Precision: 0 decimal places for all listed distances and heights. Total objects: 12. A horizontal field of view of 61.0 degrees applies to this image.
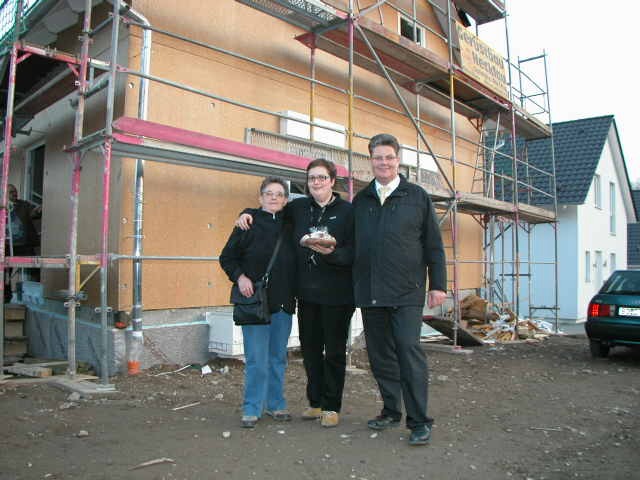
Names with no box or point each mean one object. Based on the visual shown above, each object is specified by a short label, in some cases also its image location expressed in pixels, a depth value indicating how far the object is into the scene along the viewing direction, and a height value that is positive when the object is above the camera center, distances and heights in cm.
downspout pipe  577 +45
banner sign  965 +384
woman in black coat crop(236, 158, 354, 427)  375 -15
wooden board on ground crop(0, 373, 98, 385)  512 -114
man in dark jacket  352 -8
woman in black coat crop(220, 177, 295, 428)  372 -16
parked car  730 -64
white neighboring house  1575 +139
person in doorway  739 +45
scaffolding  519 +187
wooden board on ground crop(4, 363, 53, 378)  550 -112
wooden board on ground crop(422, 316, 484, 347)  898 -104
